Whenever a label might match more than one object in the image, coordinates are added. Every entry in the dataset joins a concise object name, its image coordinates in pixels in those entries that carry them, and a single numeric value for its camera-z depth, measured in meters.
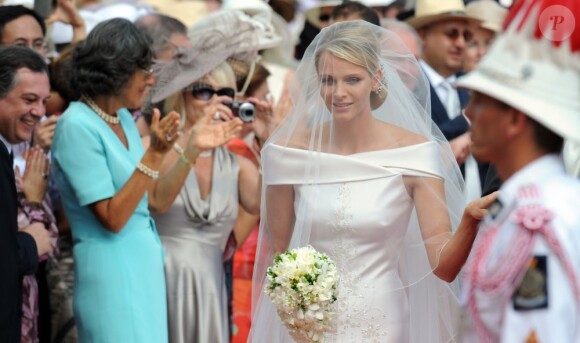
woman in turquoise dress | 13.19
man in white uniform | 6.53
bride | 12.00
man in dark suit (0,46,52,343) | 11.34
